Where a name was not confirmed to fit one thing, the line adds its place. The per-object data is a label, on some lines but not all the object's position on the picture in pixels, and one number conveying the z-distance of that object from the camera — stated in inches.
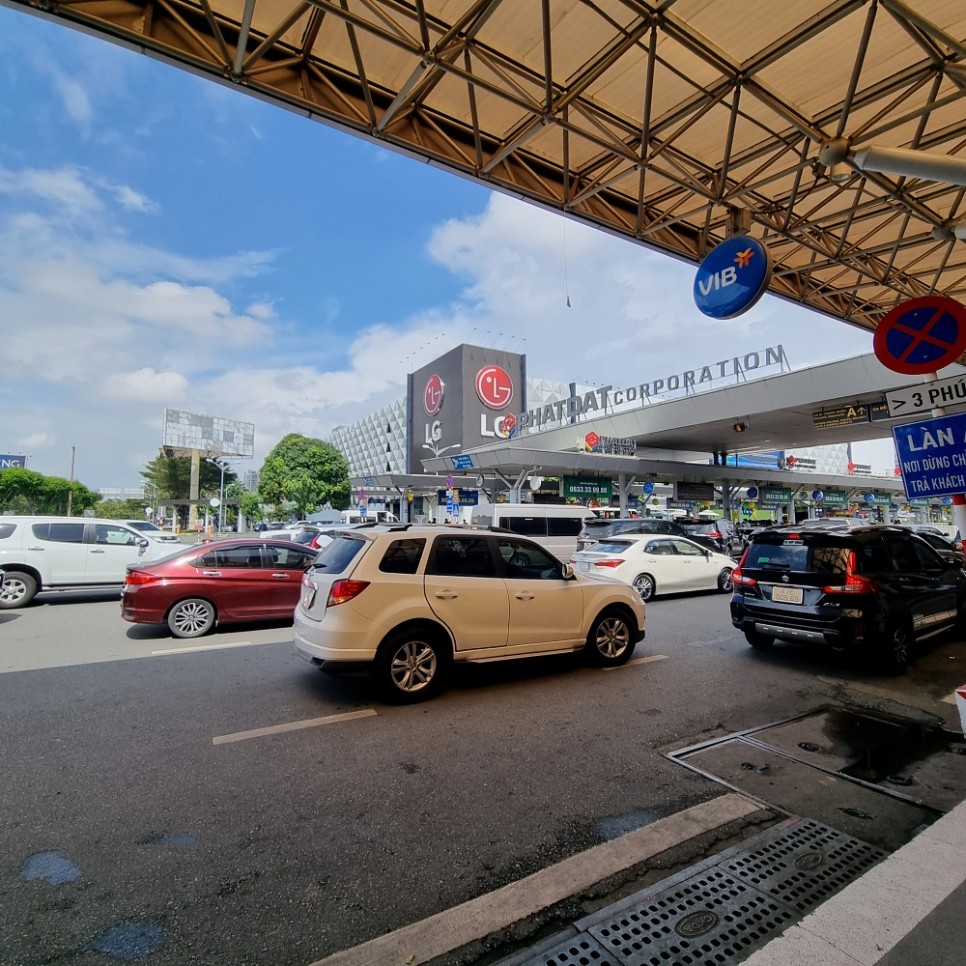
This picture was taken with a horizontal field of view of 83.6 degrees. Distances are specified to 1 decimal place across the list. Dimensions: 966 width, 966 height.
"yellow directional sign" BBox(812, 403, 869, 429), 792.9
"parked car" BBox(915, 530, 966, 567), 484.4
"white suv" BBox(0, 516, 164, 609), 410.9
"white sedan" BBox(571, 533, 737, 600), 446.0
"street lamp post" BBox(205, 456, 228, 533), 2326.5
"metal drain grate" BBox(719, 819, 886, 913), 102.3
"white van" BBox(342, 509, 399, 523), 1421.1
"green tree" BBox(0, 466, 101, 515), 1818.2
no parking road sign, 168.4
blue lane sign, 160.9
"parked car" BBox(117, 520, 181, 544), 638.8
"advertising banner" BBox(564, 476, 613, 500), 1197.1
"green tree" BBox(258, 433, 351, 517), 2342.5
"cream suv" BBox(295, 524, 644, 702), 193.3
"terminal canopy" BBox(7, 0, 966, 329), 194.2
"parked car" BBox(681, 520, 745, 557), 892.6
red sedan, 311.7
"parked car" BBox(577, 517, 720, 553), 618.2
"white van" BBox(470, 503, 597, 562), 705.6
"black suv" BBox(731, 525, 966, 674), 233.3
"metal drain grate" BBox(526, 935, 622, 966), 85.3
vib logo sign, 234.8
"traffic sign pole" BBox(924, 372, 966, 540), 159.2
